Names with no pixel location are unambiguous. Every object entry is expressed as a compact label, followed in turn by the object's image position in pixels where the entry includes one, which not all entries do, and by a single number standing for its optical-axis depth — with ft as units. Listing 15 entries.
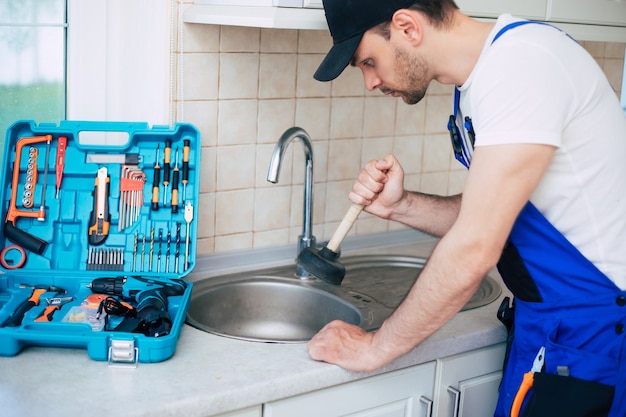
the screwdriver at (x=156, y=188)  6.00
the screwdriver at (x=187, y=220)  5.98
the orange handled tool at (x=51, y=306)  5.14
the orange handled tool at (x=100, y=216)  5.92
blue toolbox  5.74
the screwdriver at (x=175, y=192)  6.01
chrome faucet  5.99
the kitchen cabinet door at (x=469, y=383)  5.69
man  4.25
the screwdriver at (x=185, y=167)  6.05
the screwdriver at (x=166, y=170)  6.03
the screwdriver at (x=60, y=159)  5.93
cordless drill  5.06
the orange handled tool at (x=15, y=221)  5.78
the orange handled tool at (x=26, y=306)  5.04
